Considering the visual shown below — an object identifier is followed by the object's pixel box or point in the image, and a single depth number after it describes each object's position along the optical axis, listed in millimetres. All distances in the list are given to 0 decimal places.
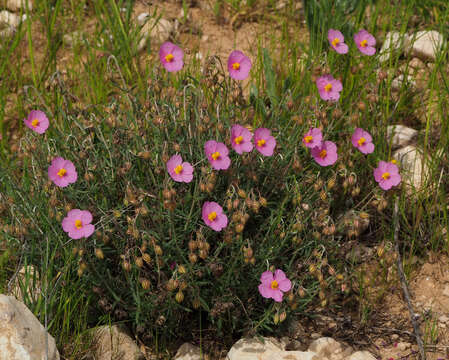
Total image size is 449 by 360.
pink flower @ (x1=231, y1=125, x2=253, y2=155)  2426
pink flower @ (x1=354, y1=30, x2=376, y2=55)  2992
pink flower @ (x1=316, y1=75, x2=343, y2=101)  2756
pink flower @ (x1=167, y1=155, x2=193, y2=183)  2352
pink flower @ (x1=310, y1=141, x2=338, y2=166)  2697
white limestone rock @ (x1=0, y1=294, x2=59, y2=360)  2018
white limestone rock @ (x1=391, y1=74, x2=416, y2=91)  3320
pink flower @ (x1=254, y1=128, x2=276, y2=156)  2500
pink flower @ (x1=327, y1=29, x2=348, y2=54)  2898
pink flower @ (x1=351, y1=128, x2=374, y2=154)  2773
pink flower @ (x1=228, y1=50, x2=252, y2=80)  2686
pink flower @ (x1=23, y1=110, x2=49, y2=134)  2562
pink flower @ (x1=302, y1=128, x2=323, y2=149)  2619
